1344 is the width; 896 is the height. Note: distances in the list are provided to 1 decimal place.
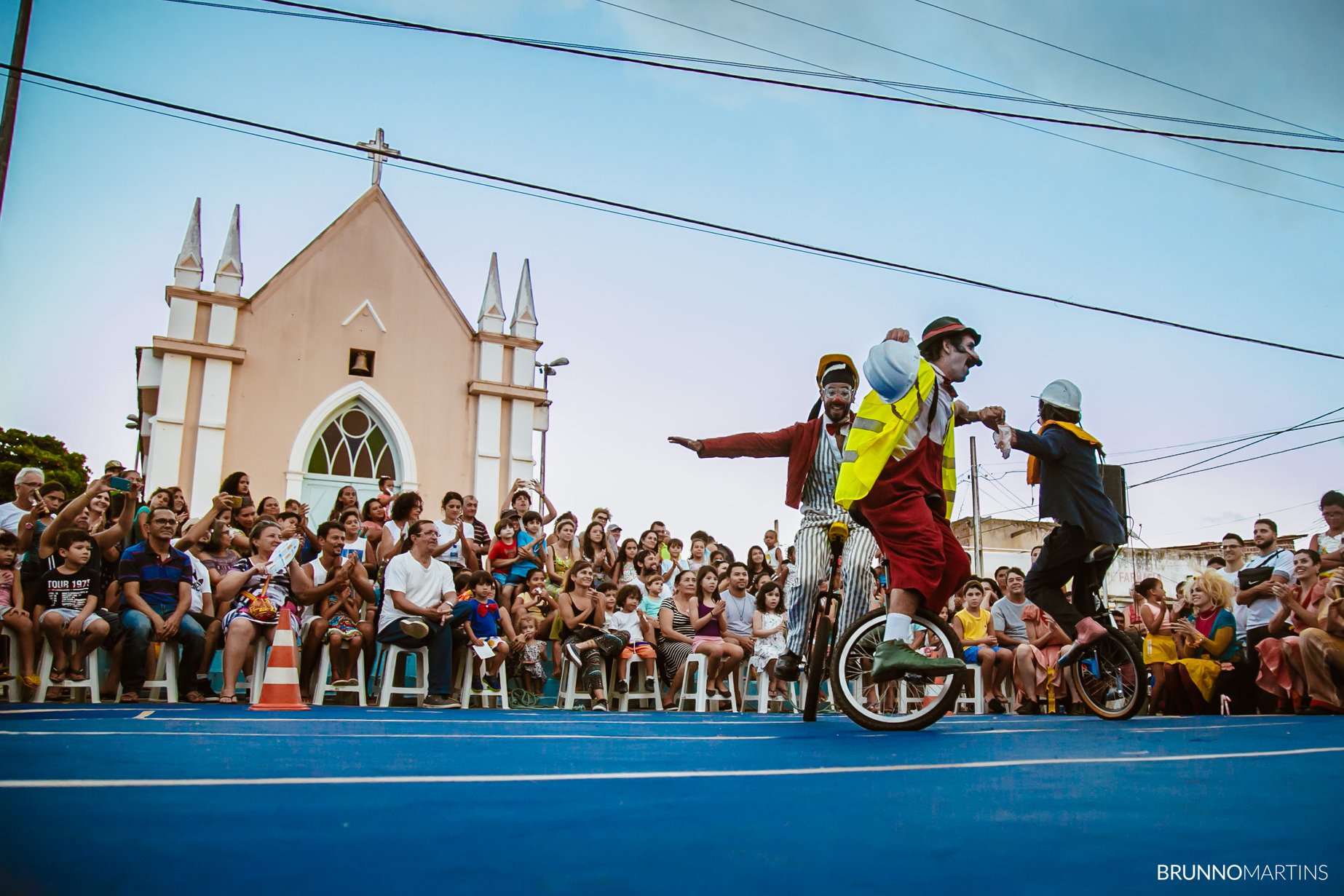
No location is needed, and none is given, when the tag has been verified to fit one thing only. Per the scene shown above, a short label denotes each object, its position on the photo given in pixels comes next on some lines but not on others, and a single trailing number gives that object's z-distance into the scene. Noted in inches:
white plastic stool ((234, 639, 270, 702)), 327.0
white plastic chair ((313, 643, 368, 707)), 331.9
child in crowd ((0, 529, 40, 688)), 308.3
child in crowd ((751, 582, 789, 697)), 387.2
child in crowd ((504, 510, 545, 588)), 418.6
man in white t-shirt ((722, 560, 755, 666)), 411.8
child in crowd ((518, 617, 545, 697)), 387.9
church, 721.6
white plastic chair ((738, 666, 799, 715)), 385.4
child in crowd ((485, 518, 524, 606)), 414.6
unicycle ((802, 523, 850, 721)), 221.1
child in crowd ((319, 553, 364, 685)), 342.0
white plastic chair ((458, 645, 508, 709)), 357.1
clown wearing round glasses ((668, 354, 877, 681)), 237.3
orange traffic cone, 263.9
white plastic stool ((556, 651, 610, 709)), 383.9
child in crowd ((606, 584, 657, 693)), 399.9
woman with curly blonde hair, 378.6
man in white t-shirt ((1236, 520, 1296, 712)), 367.9
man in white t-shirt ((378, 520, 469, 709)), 338.3
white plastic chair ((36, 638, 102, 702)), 309.6
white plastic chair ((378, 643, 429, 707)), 333.7
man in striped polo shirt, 321.1
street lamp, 912.3
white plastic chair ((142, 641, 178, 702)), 327.3
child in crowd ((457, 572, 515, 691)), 360.8
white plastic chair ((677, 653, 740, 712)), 392.5
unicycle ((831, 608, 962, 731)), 191.3
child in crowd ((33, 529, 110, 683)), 314.3
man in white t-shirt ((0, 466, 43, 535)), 345.3
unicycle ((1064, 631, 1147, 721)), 241.9
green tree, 535.9
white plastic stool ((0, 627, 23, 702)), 308.2
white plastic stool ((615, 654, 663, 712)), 390.7
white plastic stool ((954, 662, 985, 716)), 397.4
